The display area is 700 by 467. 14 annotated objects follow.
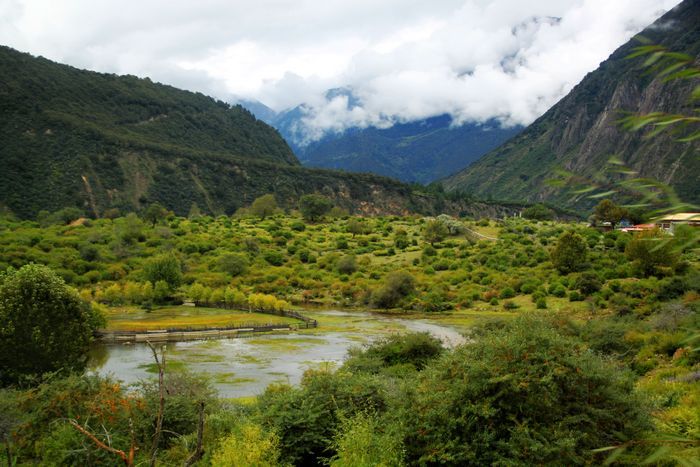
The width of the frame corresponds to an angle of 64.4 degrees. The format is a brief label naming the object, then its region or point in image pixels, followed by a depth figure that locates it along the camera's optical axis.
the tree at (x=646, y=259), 53.57
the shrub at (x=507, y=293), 62.31
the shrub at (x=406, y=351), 30.28
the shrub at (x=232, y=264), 80.44
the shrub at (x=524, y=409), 13.45
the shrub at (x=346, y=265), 81.56
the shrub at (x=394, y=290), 67.12
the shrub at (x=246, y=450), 13.52
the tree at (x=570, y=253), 64.94
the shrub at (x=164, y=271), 70.25
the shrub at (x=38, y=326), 27.83
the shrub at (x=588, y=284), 56.63
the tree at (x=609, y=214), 83.74
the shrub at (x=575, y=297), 56.15
